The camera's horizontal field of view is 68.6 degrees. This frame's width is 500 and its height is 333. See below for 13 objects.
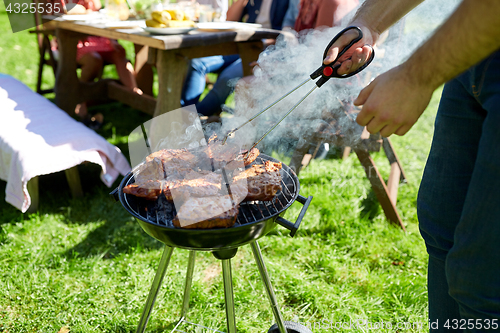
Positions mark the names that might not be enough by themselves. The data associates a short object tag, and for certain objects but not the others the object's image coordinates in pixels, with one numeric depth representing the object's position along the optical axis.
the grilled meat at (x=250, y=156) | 1.72
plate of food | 2.93
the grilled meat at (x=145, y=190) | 1.49
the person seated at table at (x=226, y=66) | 3.92
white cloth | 2.55
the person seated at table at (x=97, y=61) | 4.44
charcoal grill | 1.31
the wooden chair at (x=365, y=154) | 2.76
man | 0.94
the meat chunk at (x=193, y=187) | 1.43
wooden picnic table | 2.96
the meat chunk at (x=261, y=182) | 1.50
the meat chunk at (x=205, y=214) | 1.29
